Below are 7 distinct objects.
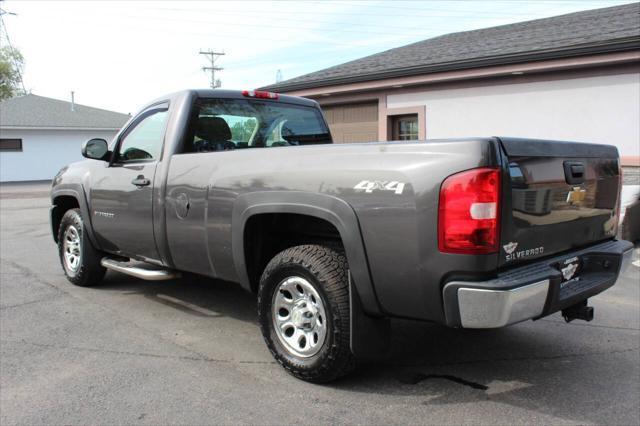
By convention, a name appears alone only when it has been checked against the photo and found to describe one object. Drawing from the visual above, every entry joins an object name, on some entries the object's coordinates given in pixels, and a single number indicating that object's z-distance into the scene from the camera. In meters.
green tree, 52.54
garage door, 13.55
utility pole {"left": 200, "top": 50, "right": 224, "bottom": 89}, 55.00
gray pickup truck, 2.86
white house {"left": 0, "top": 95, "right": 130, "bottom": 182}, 30.89
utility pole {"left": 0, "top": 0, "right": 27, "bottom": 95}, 53.25
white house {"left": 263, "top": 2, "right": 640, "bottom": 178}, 9.91
